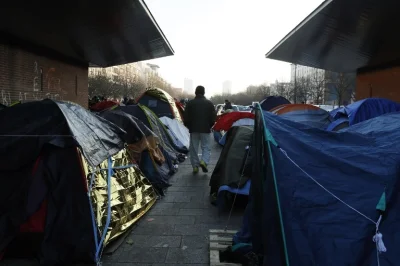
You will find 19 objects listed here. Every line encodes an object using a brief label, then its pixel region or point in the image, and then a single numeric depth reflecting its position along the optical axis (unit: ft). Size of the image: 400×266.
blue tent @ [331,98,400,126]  30.17
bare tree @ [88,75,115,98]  122.11
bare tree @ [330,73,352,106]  128.47
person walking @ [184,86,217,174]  27.84
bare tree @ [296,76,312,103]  154.81
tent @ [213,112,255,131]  28.17
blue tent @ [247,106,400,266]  9.32
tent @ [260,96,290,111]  49.83
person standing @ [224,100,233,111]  72.49
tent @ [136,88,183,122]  47.34
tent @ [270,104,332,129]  33.17
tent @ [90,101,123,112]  46.07
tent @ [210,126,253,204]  18.02
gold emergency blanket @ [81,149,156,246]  13.70
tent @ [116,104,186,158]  30.91
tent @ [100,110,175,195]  22.57
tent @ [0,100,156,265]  12.89
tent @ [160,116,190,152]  39.17
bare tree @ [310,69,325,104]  151.41
